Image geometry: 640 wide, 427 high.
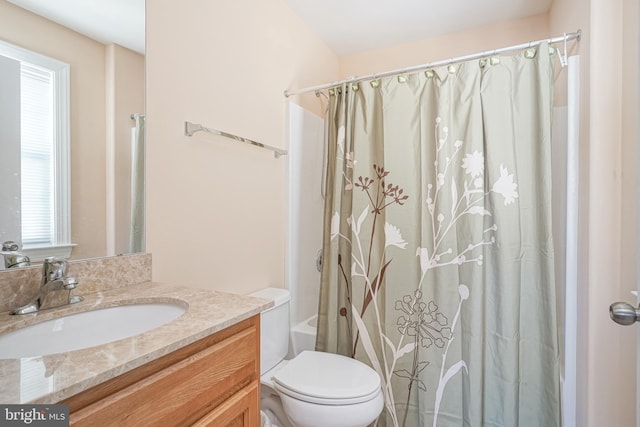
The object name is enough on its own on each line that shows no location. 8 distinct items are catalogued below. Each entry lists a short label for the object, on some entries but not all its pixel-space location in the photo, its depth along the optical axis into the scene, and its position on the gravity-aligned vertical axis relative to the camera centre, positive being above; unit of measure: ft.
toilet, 4.06 -2.40
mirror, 3.07 +1.12
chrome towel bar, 4.24 +1.15
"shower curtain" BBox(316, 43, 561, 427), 4.62 -0.54
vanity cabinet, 1.77 -1.20
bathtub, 5.92 -2.43
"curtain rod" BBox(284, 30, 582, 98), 4.49 +2.40
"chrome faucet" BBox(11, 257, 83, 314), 2.63 -0.64
